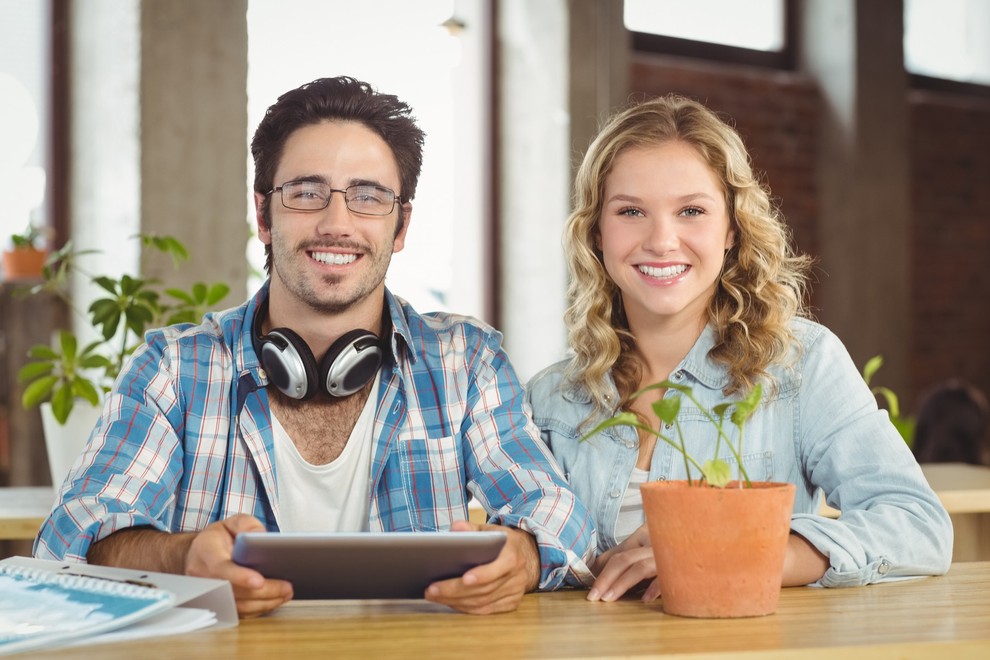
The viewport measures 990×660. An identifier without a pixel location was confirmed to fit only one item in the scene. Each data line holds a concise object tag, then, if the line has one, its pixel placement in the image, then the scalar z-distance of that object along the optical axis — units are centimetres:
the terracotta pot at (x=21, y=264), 396
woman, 167
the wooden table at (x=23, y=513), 223
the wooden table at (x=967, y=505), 250
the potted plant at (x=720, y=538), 122
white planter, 256
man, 174
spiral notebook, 114
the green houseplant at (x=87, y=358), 256
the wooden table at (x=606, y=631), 112
